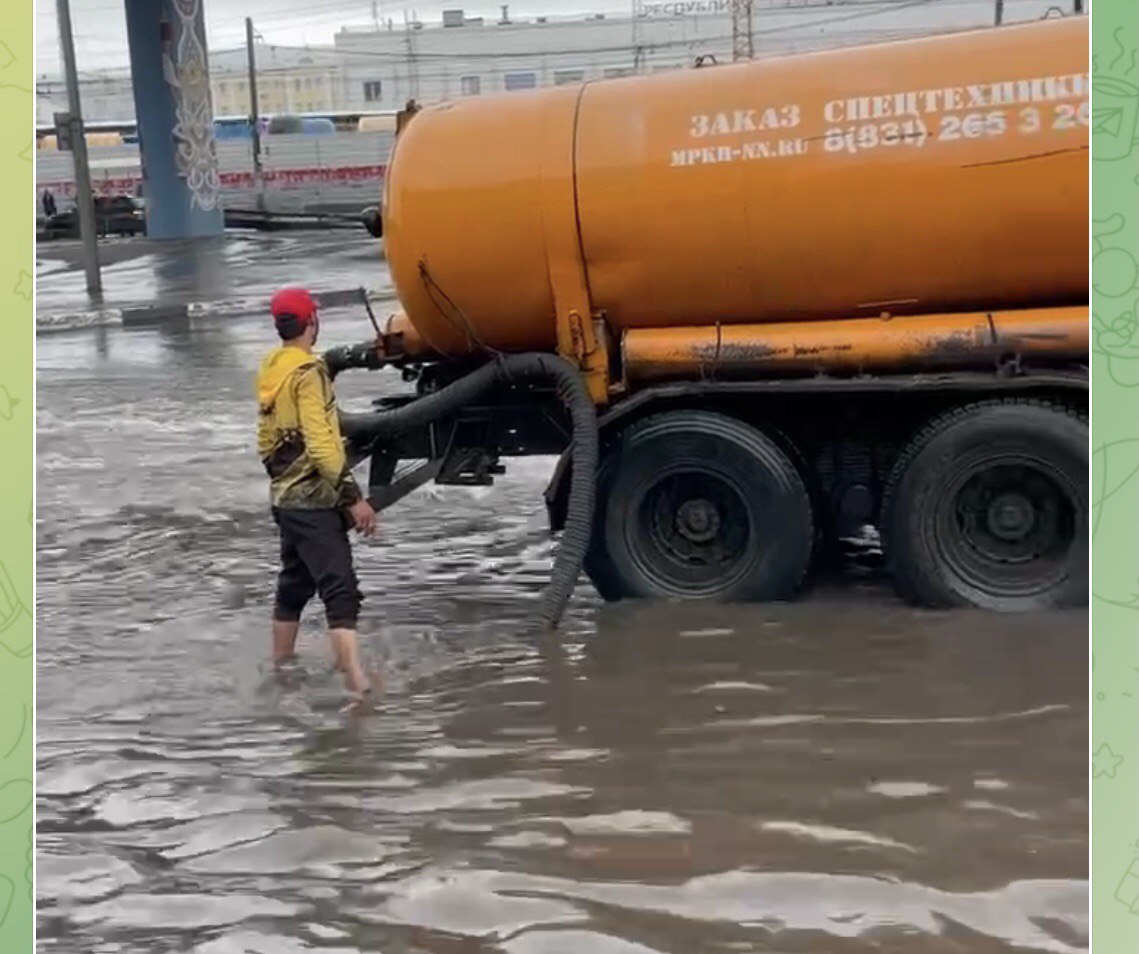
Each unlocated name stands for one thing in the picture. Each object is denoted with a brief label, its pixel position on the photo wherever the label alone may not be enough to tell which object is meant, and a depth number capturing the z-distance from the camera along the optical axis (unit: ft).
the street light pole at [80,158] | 80.94
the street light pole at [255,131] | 159.84
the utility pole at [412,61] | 220.02
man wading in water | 21.74
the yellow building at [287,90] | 249.04
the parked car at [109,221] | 137.90
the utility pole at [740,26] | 178.62
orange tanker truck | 22.99
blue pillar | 116.16
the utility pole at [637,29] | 187.42
